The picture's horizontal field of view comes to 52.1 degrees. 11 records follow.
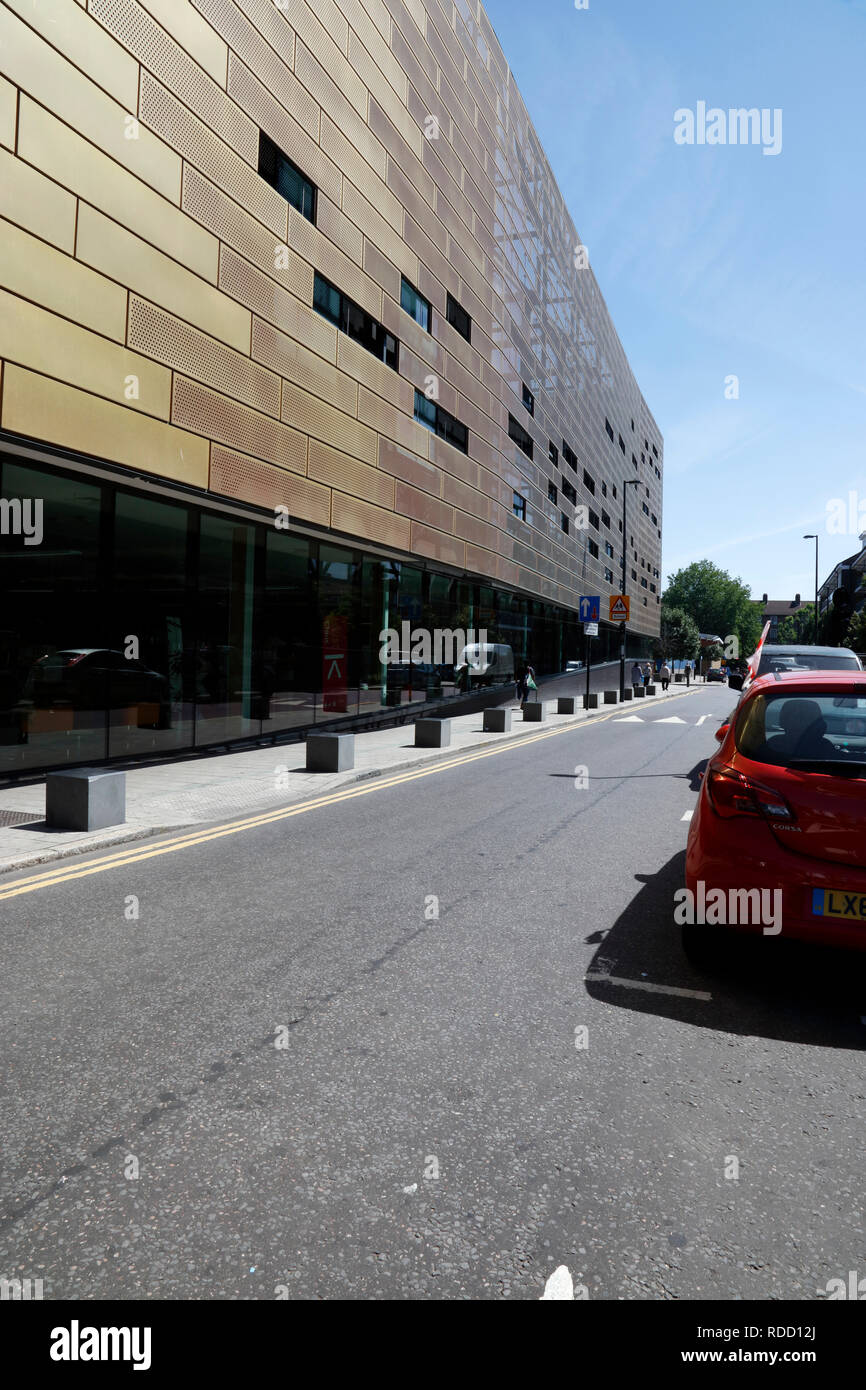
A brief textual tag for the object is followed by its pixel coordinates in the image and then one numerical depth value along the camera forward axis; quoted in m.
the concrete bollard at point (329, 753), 12.95
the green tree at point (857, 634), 59.83
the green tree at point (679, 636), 109.19
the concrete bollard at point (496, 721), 20.69
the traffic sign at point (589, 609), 30.22
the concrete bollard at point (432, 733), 16.64
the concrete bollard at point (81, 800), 8.29
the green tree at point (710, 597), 145.50
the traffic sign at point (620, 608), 33.25
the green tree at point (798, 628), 131.80
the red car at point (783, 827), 4.21
